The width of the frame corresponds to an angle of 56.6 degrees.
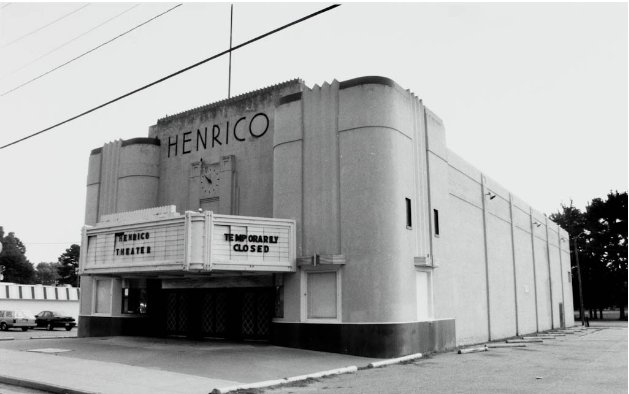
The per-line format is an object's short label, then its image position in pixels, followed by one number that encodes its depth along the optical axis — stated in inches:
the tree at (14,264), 4252.0
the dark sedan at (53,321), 1627.7
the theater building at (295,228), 723.4
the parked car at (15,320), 1565.0
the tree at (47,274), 6011.8
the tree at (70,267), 4685.0
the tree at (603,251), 2817.4
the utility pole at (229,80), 947.2
